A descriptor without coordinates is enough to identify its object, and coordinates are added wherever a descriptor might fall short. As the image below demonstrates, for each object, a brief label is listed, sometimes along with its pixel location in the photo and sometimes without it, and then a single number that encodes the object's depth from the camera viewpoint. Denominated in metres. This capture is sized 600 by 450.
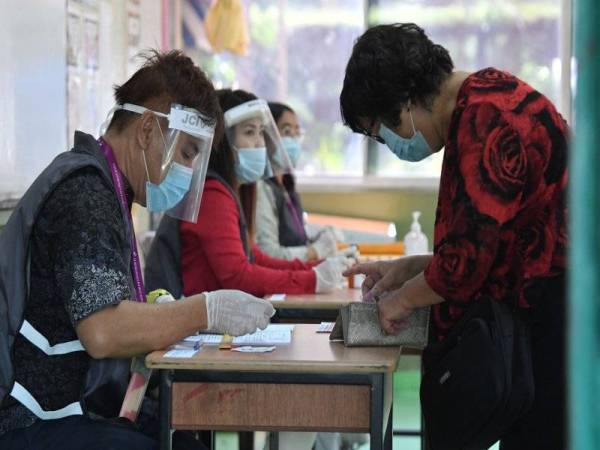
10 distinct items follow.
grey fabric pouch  4.14
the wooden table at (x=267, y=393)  3.95
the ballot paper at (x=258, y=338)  4.21
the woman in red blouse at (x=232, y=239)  5.29
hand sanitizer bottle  6.66
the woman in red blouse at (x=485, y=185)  3.76
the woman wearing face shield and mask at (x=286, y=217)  6.54
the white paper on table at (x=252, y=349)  4.09
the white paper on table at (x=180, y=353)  3.99
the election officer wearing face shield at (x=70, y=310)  3.86
